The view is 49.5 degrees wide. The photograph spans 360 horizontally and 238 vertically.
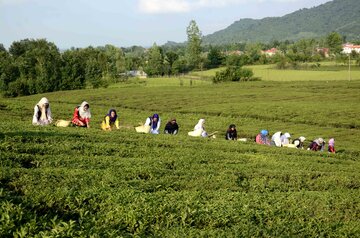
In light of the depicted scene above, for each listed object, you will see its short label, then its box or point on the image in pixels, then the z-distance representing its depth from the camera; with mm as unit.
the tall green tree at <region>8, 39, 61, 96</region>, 69812
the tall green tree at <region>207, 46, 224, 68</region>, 112875
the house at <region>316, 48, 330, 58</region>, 131650
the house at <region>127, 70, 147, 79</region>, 104150
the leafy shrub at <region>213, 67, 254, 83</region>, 76375
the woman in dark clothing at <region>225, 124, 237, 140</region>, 17880
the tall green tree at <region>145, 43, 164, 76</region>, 101250
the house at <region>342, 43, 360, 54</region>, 176425
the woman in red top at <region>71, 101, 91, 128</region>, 16031
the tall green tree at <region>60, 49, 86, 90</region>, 74188
